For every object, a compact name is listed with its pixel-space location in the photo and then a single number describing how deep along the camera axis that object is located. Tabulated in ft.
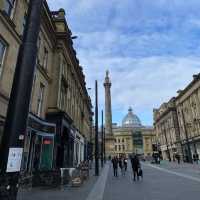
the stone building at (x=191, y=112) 160.09
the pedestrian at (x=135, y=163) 52.86
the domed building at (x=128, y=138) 417.90
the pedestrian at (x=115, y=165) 65.73
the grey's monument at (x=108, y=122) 263.49
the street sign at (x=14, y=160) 8.30
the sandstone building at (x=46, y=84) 36.48
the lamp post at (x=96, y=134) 65.23
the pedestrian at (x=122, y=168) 68.59
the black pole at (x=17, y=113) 8.14
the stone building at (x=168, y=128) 214.90
